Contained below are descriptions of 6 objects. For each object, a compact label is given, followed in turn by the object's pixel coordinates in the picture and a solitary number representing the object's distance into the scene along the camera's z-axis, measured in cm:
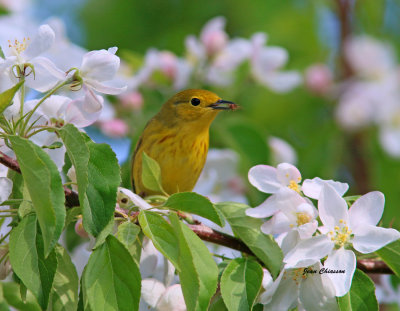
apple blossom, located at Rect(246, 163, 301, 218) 279
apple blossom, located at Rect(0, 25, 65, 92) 277
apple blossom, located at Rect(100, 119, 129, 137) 336
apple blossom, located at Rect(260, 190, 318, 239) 277
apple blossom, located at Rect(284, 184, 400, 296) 276
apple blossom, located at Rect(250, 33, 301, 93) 353
